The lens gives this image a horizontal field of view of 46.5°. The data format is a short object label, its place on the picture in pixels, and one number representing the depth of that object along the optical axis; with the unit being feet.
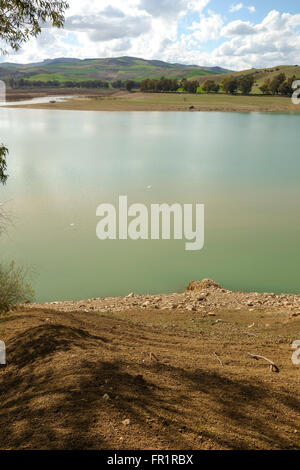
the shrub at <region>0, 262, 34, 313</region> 29.60
